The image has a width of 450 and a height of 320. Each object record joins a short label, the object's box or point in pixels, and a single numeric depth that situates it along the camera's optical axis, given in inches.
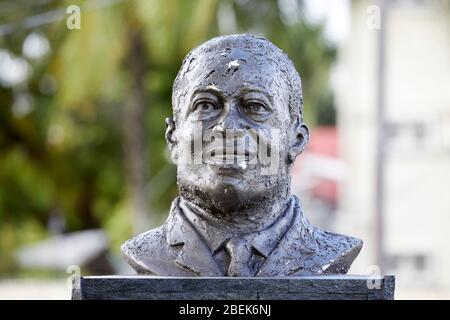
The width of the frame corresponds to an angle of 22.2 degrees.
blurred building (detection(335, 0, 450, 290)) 713.6
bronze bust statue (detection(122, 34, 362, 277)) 204.5
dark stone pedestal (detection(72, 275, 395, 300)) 191.5
